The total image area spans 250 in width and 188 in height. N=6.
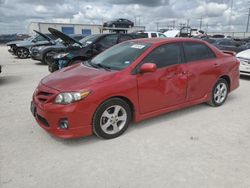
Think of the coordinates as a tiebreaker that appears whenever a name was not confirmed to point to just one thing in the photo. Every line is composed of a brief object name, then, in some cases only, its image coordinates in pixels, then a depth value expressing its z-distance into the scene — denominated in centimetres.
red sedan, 331
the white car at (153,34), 1678
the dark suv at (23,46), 1459
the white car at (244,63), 810
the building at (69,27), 4369
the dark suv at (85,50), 805
